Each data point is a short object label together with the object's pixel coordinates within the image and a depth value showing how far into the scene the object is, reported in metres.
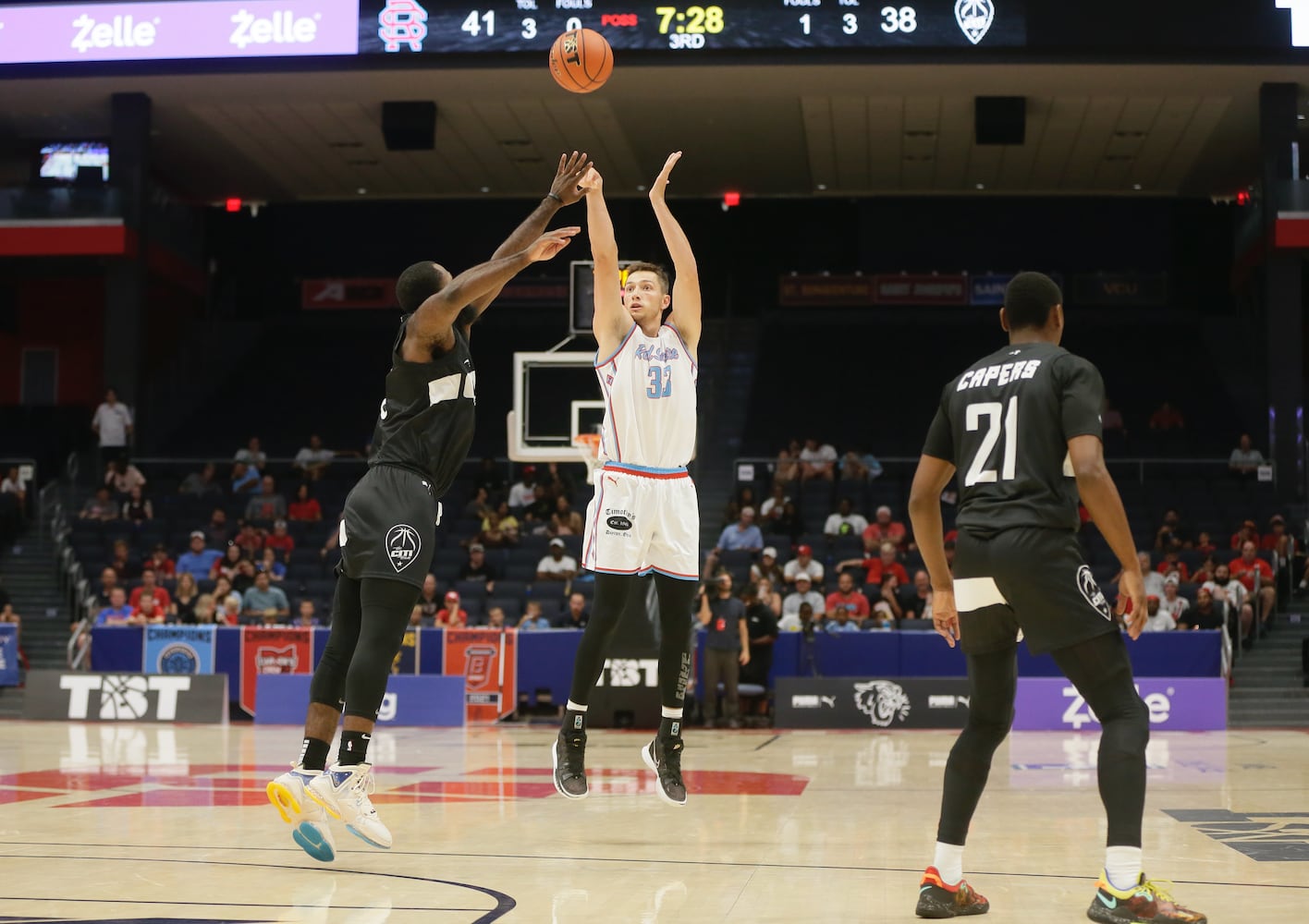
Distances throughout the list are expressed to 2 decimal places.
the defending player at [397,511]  5.55
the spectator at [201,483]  24.00
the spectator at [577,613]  17.12
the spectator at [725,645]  15.88
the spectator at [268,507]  22.39
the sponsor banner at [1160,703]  14.98
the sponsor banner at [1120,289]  31.97
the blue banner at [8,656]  18.27
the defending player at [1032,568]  4.33
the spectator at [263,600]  18.64
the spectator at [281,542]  21.27
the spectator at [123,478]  23.34
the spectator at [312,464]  24.22
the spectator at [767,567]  18.27
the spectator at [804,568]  18.58
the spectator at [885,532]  20.06
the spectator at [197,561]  20.59
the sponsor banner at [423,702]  15.64
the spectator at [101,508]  22.53
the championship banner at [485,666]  16.62
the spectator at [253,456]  23.92
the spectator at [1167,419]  26.06
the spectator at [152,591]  18.86
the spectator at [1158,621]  16.75
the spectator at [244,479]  23.73
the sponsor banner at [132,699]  16.14
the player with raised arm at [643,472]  6.44
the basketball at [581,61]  9.19
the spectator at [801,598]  17.89
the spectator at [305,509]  22.61
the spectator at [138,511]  22.53
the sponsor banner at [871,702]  15.53
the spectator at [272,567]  20.08
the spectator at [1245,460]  22.27
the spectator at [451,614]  17.48
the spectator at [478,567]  19.66
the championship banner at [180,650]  17.50
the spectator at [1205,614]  17.17
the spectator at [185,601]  18.78
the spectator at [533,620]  17.44
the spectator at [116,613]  18.41
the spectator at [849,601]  17.48
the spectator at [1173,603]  17.44
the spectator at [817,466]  23.03
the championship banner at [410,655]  17.02
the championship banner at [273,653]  17.22
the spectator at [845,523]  20.88
